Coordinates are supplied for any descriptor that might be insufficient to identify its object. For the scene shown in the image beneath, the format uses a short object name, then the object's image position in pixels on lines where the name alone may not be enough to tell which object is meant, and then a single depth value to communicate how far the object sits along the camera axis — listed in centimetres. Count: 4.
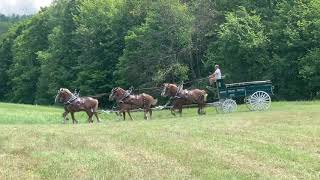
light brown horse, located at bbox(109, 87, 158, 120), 2731
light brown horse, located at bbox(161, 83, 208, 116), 2758
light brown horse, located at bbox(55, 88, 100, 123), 2586
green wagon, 2756
